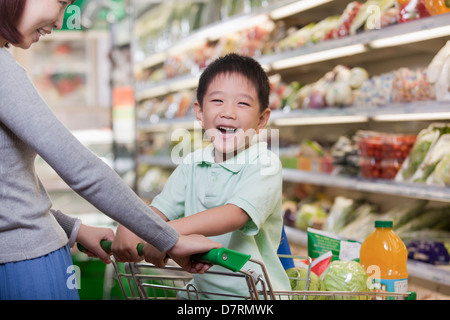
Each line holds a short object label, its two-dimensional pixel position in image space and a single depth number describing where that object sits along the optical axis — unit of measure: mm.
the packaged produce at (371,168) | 2818
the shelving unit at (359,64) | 2375
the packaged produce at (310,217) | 3457
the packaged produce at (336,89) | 3047
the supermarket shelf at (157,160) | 5074
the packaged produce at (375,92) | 2721
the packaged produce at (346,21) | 2955
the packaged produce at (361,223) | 3018
